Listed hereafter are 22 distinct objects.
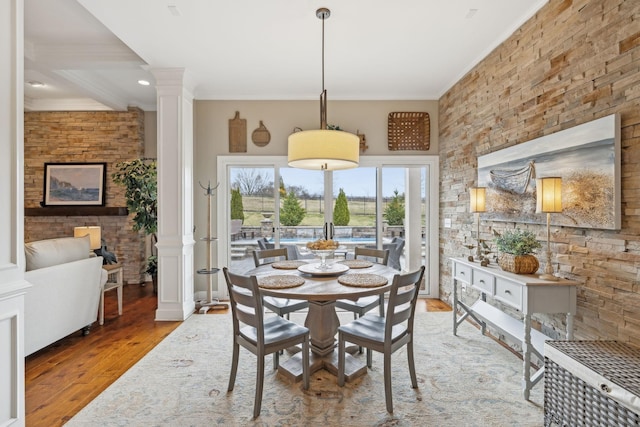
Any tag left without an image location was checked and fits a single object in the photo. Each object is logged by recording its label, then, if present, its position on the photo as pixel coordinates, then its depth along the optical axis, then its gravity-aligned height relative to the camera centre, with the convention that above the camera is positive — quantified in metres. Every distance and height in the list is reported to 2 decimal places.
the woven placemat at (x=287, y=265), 2.92 -0.46
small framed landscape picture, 5.48 +0.48
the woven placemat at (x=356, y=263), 2.94 -0.45
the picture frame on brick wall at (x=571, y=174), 1.98 +0.28
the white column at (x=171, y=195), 3.82 +0.21
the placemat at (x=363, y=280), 2.29 -0.48
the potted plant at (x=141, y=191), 4.65 +0.32
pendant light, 2.43 +0.49
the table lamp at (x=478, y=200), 3.19 +0.13
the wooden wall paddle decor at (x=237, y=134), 4.65 +1.10
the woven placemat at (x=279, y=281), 2.26 -0.48
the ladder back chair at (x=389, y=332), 2.07 -0.80
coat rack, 4.10 -0.92
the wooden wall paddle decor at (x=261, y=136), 4.65 +1.07
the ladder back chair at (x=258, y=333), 2.05 -0.80
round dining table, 2.27 -0.76
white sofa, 2.75 -0.68
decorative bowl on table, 2.58 -0.26
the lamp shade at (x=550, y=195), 2.21 +0.12
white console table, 2.19 -0.59
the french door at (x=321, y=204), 4.75 +0.13
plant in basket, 2.41 -0.29
